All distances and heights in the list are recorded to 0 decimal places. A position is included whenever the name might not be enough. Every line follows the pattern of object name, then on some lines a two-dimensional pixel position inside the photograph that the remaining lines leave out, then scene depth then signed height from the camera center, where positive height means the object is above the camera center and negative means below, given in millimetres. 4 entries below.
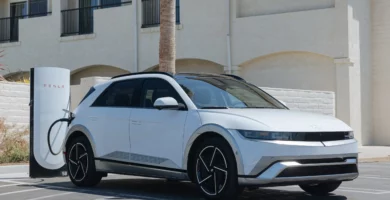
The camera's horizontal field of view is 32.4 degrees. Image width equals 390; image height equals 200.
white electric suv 8562 -278
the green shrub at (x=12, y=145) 15711 -643
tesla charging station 12961 -3
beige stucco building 23000 +2767
